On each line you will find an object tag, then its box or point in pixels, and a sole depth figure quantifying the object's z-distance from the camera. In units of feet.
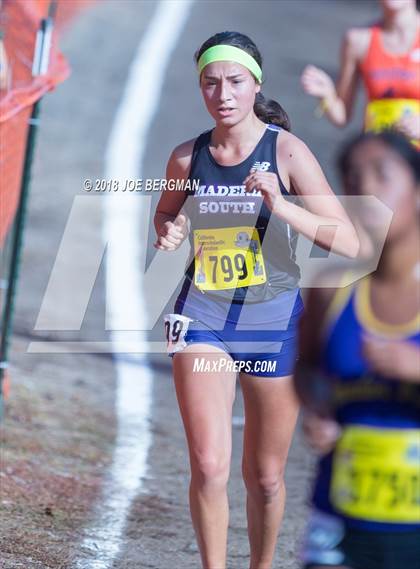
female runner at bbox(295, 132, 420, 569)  25.89
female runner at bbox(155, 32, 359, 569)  36.32
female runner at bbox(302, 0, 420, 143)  55.26
